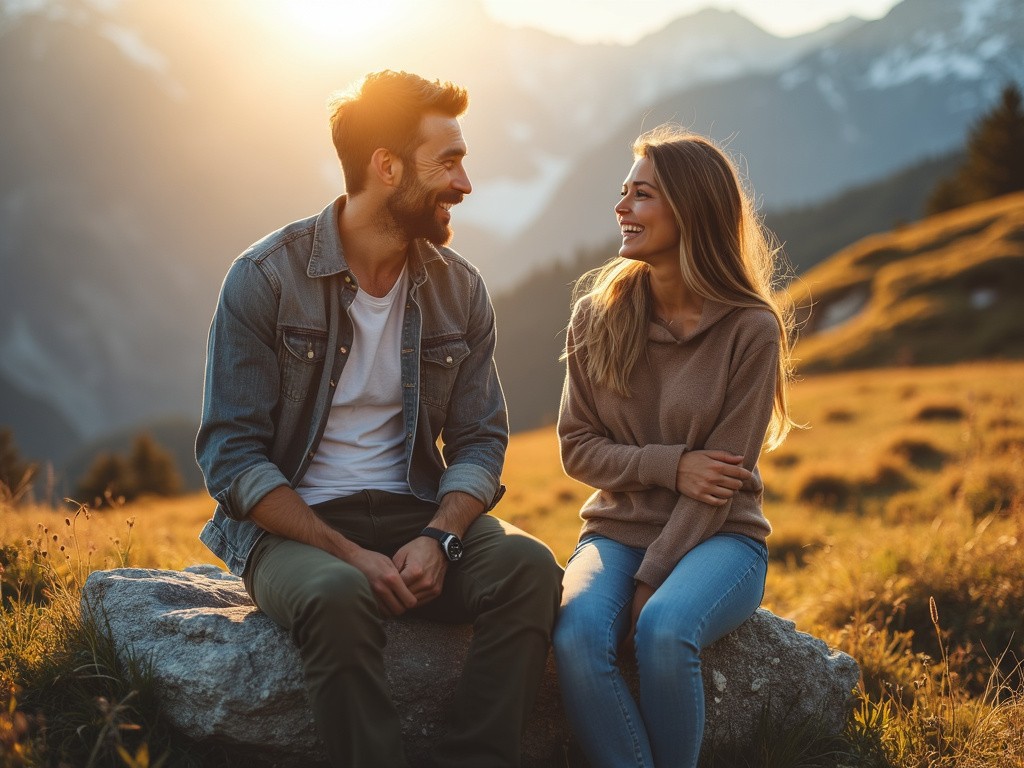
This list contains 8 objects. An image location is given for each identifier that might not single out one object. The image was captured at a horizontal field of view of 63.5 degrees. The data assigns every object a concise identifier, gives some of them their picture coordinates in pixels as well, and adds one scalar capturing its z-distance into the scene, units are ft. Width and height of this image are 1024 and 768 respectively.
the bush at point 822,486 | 35.37
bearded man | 10.48
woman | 10.66
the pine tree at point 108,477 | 86.07
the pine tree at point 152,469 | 102.94
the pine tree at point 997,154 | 163.43
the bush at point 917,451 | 38.32
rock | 10.59
